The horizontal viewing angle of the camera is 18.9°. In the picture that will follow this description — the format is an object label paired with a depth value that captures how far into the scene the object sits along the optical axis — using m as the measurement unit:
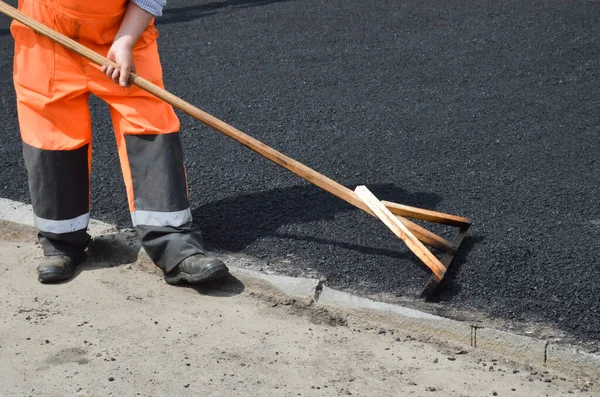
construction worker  7.99
